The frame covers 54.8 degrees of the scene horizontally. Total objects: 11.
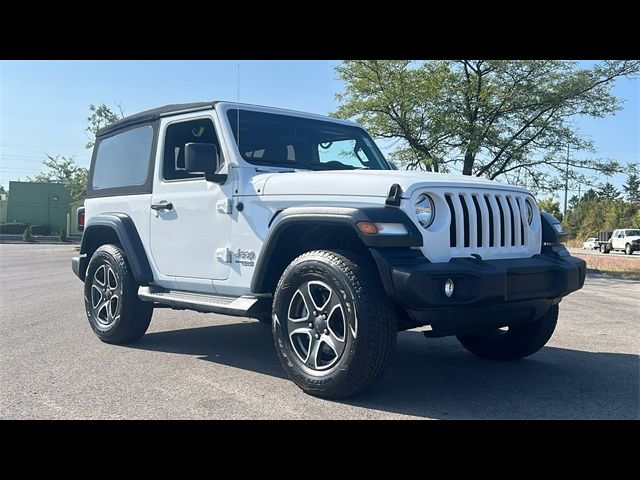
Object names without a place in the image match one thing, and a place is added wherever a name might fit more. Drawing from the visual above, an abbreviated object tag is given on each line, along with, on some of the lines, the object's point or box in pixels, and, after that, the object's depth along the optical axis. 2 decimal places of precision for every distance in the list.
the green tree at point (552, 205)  50.81
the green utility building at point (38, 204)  50.72
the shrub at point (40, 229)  47.16
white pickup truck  39.09
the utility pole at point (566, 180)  19.95
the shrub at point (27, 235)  40.08
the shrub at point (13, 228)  46.38
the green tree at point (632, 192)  76.38
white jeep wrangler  3.89
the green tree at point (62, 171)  57.09
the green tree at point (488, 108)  19.05
